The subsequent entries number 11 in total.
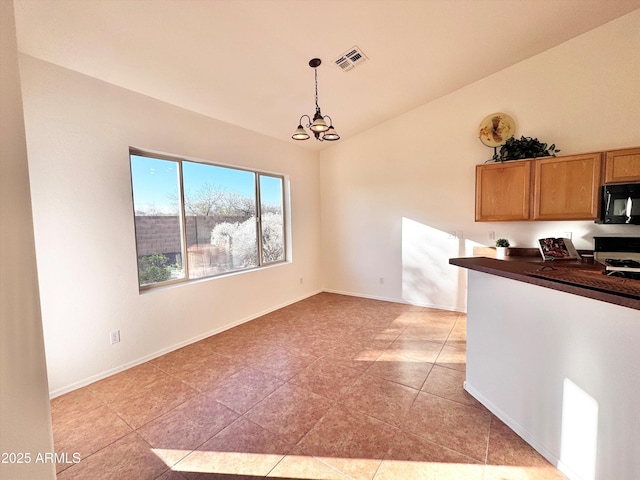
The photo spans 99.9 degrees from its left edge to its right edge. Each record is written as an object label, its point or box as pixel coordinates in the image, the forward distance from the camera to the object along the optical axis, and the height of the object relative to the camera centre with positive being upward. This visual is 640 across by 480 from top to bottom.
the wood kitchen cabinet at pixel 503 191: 3.29 +0.35
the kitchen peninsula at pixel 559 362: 1.24 -0.85
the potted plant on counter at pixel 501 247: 3.40 -0.37
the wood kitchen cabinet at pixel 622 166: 2.68 +0.51
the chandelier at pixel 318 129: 2.43 +0.87
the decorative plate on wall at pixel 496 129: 3.62 +1.22
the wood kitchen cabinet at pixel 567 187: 2.89 +0.34
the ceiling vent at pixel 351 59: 2.70 +1.70
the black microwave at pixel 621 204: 2.59 +0.12
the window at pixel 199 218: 2.98 +0.09
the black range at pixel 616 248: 2.80 -0.35
